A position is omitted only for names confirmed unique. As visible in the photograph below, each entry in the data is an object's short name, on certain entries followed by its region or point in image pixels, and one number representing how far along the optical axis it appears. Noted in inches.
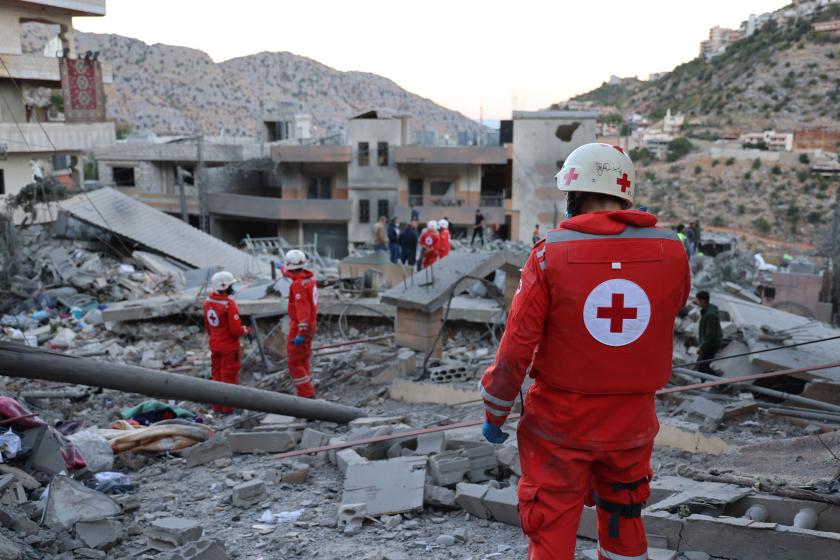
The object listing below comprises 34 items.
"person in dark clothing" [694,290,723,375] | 333.1
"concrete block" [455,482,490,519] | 181.5
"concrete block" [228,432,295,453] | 247.1
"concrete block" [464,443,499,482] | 203.0
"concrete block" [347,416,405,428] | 261.0
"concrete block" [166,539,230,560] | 152.0
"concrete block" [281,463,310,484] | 214.2
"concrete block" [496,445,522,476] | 204.1
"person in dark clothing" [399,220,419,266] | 732.7
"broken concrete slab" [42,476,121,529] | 177.6
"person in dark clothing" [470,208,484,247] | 911.0
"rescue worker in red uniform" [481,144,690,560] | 120.6
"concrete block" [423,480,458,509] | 186.5
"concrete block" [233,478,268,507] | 199.5
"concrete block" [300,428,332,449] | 241.4
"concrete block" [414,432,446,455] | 218.6
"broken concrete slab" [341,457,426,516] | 186.2
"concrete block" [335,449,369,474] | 212.5
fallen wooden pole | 192.2
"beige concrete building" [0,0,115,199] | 999.6
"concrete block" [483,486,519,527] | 176.1
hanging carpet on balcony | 1026.7
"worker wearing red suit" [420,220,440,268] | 616.7
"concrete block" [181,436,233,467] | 238.2
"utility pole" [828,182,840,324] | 698.8
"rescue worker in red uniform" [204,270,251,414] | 358.9
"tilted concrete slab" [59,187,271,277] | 736.3
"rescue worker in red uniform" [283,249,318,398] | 355.6
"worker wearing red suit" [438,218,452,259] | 636.1
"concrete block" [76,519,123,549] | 172.6
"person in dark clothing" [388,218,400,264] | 796.6
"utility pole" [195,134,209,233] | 1461.6
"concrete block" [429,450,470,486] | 196.1
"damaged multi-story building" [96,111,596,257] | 1471.5
